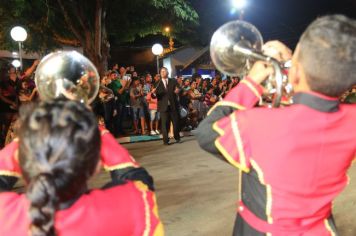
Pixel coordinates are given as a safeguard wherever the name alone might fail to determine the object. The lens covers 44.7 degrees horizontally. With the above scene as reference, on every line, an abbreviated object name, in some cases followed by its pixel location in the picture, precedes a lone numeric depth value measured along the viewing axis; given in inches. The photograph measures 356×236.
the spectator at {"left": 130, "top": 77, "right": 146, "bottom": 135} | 444.1
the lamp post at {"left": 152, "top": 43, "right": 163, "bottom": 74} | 590.2
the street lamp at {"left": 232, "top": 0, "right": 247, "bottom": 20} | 602.3
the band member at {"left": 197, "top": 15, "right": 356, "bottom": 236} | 61.4
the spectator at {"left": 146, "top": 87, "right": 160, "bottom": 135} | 437.1
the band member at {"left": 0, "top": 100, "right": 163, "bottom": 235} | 50.1
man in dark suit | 375.2
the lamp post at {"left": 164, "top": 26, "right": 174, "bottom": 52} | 653.8
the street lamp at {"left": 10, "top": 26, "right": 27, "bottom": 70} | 455.6
